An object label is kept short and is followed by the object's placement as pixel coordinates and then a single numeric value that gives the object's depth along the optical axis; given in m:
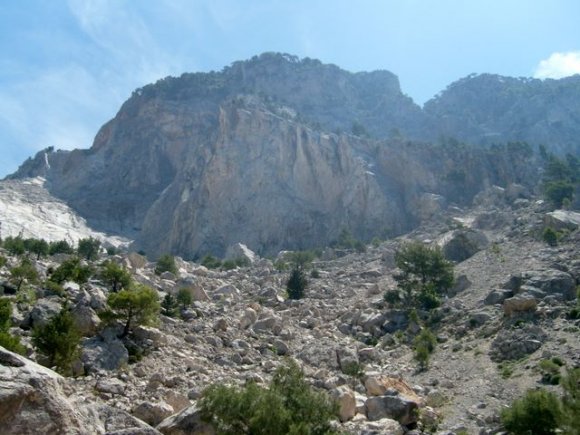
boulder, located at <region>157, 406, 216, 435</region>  16.41
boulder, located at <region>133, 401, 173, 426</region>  17.59
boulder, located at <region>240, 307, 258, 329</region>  34.31
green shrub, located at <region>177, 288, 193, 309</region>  36.31
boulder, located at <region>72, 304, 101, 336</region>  25.75
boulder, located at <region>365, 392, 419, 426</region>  20.14
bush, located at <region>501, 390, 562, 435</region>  18.19
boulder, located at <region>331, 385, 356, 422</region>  19.89
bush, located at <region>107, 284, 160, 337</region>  26.89
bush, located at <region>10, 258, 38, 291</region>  32.83
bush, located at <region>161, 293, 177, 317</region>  33.31
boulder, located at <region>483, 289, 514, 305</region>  36.84
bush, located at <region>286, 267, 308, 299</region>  48.28
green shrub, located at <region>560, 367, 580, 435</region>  16.30
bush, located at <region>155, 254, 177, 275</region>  51.91
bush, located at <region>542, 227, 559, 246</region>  49.88
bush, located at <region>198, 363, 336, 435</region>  15.88
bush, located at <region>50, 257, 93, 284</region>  35.66
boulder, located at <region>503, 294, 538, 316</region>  32.91
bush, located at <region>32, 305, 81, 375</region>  21.14
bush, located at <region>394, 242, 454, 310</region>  43.50
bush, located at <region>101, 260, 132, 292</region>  35.50
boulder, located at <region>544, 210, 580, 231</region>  55.62
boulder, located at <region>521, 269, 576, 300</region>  34.98
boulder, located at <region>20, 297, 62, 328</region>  25.42
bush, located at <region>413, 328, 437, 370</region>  30.11
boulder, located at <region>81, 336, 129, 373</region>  22.80
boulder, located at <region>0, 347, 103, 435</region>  11.99
